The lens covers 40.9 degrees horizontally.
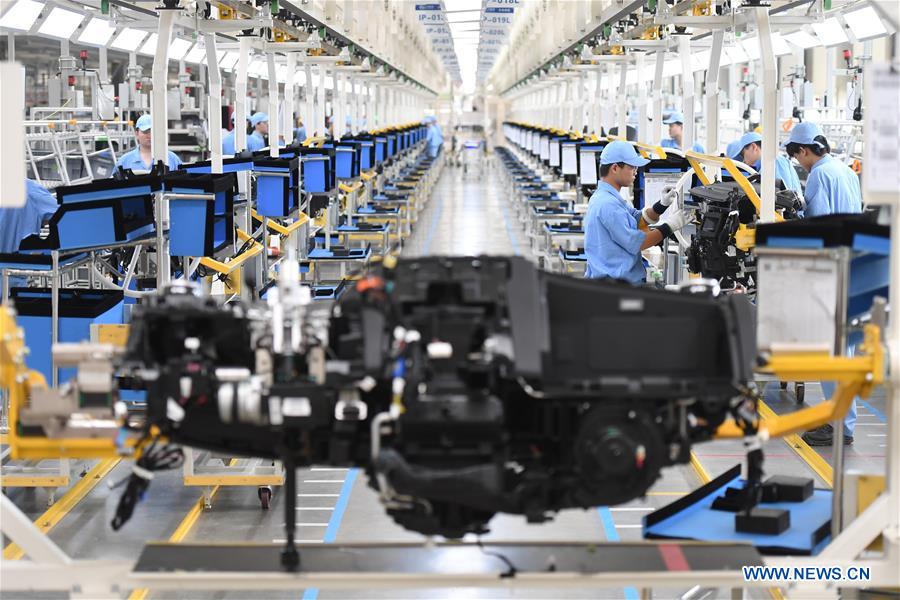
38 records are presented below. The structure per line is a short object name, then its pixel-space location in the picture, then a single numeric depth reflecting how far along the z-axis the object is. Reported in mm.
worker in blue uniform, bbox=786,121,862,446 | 7133
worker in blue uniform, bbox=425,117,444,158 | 31591
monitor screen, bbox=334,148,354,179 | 12219
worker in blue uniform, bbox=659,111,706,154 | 13852
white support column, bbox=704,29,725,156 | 7541
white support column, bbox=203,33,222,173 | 7152
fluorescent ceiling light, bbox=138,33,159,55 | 18859
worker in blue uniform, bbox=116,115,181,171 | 8702
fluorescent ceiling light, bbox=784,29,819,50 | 11867
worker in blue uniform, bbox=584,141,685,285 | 6555
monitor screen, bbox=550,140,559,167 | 14906
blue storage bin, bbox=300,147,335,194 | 9945
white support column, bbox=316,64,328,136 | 14852
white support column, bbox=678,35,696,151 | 8758
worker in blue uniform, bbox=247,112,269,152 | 14336
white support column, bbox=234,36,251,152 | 9211
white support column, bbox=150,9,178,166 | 6145
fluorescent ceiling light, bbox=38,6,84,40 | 14219
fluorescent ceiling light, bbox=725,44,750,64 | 14187
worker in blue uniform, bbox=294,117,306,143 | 20938
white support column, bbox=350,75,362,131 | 18272
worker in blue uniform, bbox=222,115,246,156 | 14609
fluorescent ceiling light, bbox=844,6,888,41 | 9086
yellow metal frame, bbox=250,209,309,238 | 8509
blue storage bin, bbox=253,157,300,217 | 8344
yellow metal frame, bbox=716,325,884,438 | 3195
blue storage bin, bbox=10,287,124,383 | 5426
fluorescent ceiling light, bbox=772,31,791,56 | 12334
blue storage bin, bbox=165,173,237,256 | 5707
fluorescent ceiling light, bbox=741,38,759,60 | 13473
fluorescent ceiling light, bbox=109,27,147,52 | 17688
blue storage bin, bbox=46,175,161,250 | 5301
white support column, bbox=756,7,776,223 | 5633
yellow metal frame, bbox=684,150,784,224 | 5789
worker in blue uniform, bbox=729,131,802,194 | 8531
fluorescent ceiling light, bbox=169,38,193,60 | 18958
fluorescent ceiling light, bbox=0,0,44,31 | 13031
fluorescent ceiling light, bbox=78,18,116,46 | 15898
